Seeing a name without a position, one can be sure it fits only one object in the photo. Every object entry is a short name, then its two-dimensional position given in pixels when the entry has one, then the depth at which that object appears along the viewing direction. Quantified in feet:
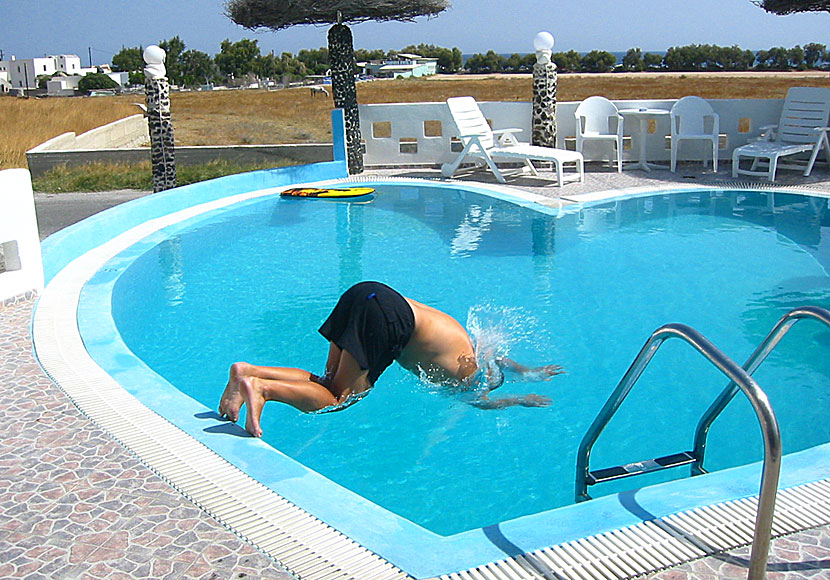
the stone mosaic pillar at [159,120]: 36.86
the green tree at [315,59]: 226.38
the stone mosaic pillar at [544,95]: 40.01
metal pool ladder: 7.24
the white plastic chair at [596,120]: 38.60
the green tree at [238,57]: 230.48
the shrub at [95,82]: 233.35
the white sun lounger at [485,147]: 35.81
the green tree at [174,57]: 219.30
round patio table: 37.96
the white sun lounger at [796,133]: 36.04
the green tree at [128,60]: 316.40
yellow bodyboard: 35.50
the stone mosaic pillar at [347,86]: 40.42
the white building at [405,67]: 203.41
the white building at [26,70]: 376.78
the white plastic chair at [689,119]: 38.22
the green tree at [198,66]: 235.81
